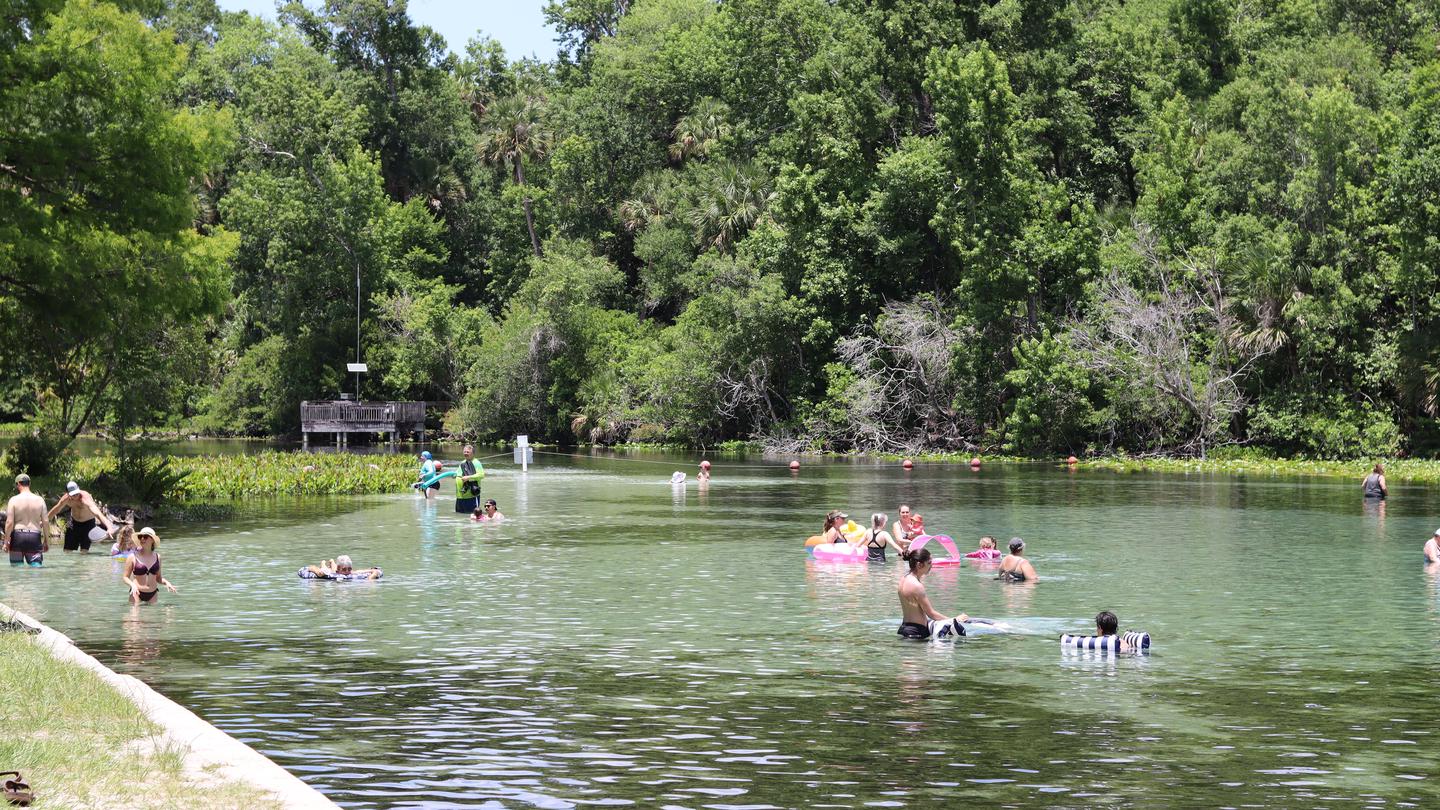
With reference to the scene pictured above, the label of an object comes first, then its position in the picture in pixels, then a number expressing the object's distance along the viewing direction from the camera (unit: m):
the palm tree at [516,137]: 103.19
